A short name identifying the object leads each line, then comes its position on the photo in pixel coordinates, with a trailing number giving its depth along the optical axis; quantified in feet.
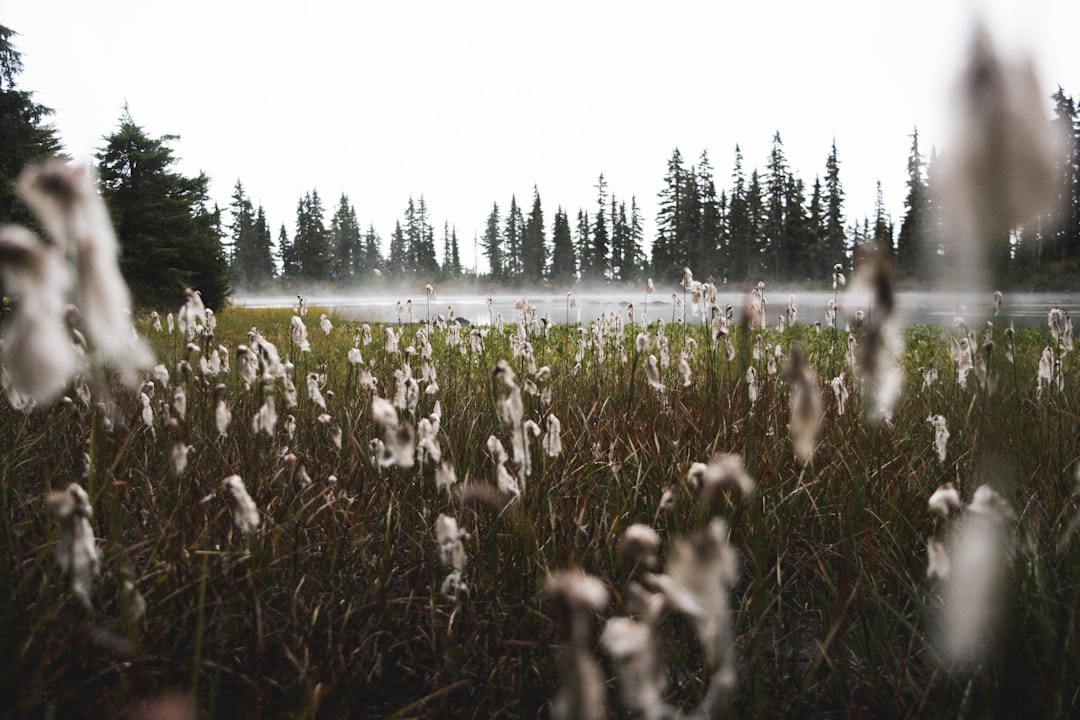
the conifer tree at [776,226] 184.34
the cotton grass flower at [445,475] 5.39
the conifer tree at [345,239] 283.38
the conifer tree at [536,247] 240.32
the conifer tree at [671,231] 198.18
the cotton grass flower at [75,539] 3.49
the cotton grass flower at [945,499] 3.80
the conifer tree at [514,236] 274.57
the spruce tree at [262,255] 251.80
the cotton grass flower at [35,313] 2.24
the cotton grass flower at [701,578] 2.43
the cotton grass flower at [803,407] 2.75
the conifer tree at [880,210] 199.79
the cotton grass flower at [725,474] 2.90
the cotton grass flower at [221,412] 5.54
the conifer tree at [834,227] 177.47
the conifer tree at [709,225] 196.32
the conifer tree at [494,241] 284.00
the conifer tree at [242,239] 248.11
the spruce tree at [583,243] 238.07
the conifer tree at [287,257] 263.29
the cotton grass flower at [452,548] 4.75
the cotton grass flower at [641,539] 2.71
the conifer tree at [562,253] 235.61
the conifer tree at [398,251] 296.01
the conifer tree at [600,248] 228.22
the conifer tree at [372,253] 298.84
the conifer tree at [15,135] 43.93
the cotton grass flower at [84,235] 2.37
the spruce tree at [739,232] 194.29
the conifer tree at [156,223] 59.72
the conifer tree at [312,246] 244.01
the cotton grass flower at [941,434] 7.02
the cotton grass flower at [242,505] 4.55
